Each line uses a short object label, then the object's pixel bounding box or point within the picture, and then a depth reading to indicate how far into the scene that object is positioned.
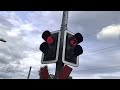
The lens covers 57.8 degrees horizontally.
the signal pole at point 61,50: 2.68
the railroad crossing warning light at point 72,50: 2.71
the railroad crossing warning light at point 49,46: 2.76
